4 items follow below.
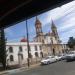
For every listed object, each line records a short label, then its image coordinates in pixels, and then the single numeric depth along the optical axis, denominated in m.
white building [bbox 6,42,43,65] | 17.56
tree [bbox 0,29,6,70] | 11.99
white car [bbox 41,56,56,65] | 12.14
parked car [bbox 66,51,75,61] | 10.44
